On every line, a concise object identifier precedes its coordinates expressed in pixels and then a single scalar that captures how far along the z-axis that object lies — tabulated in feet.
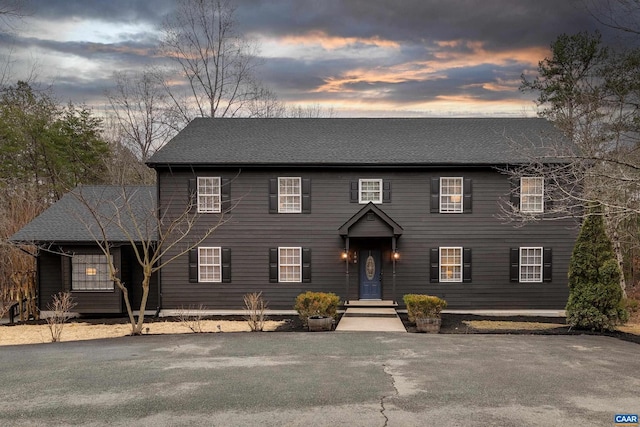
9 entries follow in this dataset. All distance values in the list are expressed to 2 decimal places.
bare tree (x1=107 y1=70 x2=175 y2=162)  100.27
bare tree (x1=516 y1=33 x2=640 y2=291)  55.26
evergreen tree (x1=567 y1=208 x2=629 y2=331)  45.06
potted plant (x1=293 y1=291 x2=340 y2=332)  46.42
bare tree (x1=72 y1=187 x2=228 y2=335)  56.85
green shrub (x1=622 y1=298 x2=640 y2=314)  60.29
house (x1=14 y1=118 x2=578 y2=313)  57.41
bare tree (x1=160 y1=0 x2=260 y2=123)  92.79
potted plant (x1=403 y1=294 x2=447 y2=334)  45.73
